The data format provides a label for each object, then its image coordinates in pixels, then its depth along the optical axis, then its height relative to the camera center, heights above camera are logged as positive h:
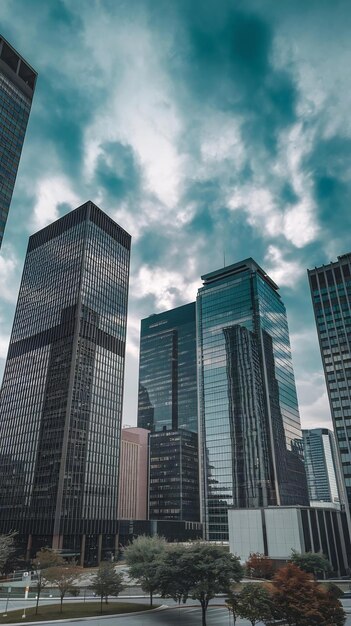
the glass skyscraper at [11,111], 118.81 +113.86
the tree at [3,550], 66.40 -4.39
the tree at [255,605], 40.25 -7.51
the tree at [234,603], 41.19 -7.56
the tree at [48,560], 68.21 -5.94
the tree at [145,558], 55.24 -5.56
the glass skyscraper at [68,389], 128.50 +41.91
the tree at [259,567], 83.38 -8.79
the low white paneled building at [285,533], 93.56 -3.18
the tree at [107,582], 54.94 -7.44
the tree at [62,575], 54.69 -6.58
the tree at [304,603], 39.06 -7.23
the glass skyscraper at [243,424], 171.25 +36.67
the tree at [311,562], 74.88 -7.14
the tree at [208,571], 46.28 -5.31
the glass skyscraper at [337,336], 133.88 +56.86
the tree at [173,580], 48.09 -6.31
